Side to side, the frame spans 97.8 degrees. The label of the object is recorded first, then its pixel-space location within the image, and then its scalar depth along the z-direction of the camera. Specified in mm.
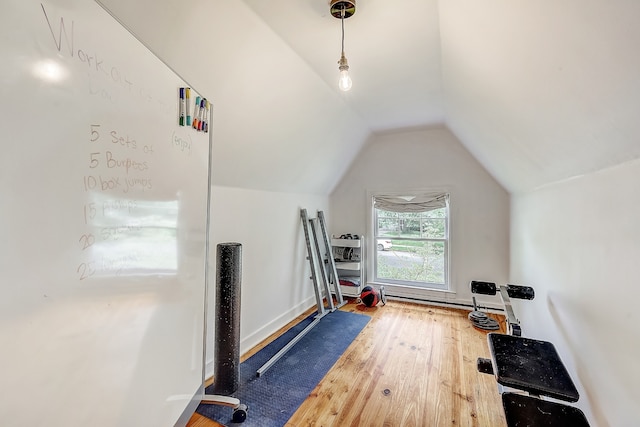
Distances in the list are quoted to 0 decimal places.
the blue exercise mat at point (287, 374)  1823
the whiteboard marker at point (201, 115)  1462
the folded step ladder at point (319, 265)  3391
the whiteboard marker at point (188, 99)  1321
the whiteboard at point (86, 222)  614
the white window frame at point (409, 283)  3869
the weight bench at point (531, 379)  965
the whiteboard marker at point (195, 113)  1401
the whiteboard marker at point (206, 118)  1526
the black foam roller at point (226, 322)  1959
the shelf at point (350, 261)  4090
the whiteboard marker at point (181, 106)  1288
